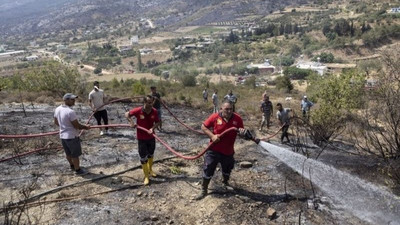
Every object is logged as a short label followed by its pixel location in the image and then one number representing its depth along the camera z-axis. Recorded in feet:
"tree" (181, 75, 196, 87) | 119.44
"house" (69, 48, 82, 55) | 458.83
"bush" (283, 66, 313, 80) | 209.08
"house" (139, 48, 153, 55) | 412.16
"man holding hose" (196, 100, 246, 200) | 18.90
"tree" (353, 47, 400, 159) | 24.71
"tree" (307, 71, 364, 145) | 35.83
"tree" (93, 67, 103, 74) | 293.64
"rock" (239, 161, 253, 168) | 25.35
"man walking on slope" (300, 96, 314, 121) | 42.73
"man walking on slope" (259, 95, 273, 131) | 39.40
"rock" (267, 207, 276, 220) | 18.26
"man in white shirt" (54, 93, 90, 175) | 21.59
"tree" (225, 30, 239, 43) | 413.20
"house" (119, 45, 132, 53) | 443.45
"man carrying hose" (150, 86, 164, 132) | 34.63
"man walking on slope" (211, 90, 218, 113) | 47.88
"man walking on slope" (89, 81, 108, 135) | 32.56
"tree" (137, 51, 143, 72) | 315.74
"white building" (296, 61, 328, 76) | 215.92
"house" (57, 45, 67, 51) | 524.52
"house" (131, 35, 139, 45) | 523.46
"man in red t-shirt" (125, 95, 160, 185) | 21.58
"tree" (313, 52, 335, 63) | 266.36
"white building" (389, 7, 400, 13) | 363.66
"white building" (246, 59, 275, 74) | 253.24
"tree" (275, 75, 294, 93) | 118.21
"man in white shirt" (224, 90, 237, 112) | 40.27
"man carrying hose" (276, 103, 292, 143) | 34.89
